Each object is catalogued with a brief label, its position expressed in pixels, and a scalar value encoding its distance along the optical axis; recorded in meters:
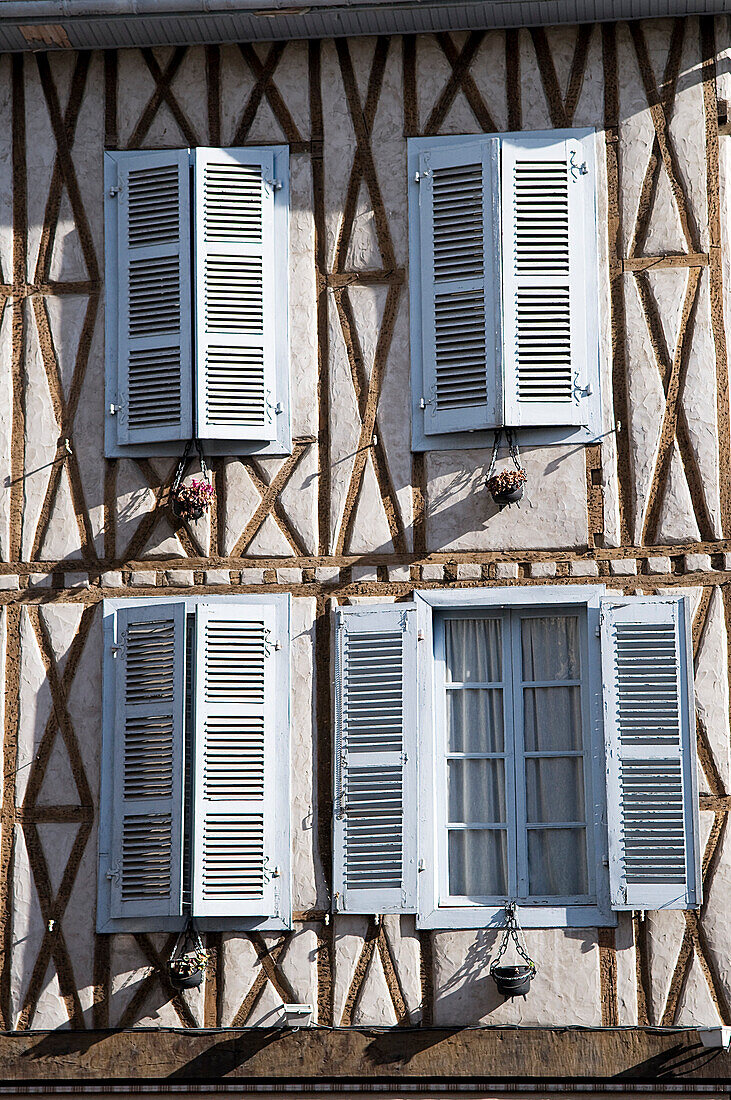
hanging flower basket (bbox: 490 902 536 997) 14.54
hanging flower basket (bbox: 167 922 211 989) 14.97
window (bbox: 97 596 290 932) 15.23
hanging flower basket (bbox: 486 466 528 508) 15.56
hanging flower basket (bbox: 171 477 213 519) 15.76
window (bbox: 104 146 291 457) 16.17
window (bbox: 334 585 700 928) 15.12
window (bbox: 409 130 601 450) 15.97
